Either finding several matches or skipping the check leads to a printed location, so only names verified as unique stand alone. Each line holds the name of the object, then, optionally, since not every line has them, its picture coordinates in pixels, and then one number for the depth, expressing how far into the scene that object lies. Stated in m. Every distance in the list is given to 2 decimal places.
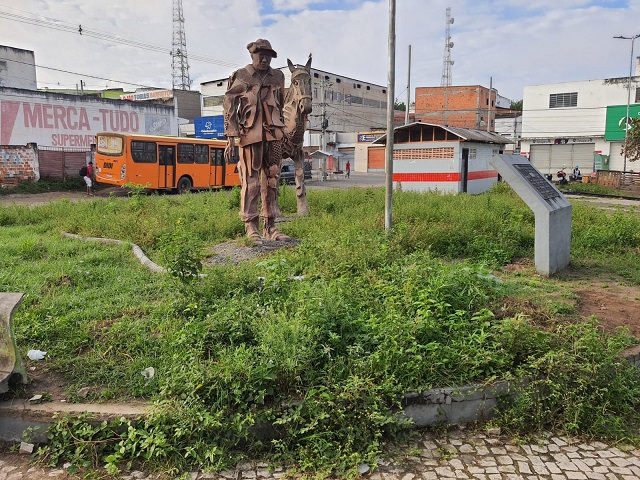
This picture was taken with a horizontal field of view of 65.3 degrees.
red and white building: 20.02
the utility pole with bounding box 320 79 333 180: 35.09
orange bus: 19.92
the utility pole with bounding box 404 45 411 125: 20.98
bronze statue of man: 7.59
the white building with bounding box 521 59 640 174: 34.12
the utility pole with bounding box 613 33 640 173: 30.89
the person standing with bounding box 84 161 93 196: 21.32
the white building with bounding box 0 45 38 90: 26.70
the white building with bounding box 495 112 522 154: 45.00
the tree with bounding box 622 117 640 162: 19.27
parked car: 27.00
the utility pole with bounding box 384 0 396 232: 7.36
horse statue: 10.97
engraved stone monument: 6.54
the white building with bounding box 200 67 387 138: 49.81
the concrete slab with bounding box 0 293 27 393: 3.39
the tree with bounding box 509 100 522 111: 66.00
